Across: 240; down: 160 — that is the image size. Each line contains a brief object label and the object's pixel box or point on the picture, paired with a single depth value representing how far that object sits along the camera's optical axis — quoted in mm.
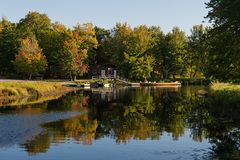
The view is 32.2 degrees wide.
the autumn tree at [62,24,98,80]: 109938
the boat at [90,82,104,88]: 106925
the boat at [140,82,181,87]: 119875
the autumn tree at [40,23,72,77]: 115144
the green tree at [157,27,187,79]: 131375
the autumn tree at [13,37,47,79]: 103750
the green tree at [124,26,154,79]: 123250
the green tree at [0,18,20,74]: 115312
